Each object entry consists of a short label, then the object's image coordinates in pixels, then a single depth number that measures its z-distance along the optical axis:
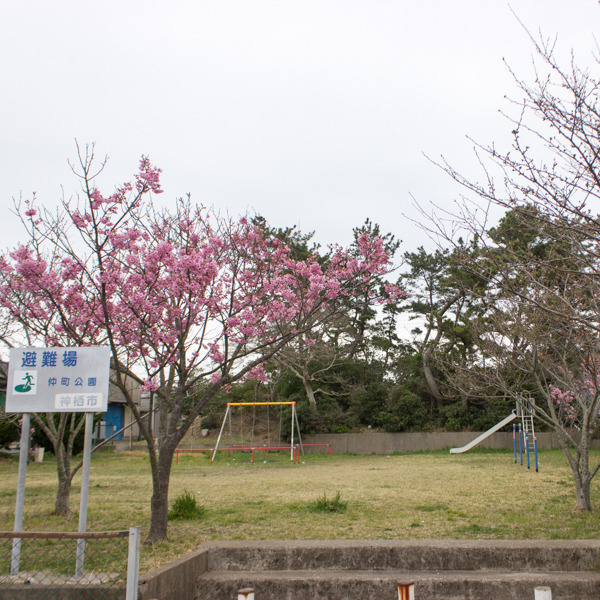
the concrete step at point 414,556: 4.68
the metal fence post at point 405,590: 2.55
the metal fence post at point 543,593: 2.71
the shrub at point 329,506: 6.68
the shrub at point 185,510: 6.21
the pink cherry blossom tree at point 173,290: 5.45
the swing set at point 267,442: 18.70
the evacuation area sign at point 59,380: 4.48
